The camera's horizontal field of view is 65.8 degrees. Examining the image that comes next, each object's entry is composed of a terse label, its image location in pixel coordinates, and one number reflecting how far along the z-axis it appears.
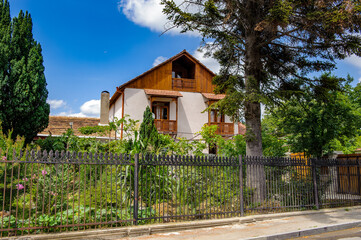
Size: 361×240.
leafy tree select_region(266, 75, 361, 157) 11.45
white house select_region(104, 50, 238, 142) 22.61
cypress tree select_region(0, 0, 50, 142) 13.31
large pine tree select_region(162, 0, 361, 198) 8.95
